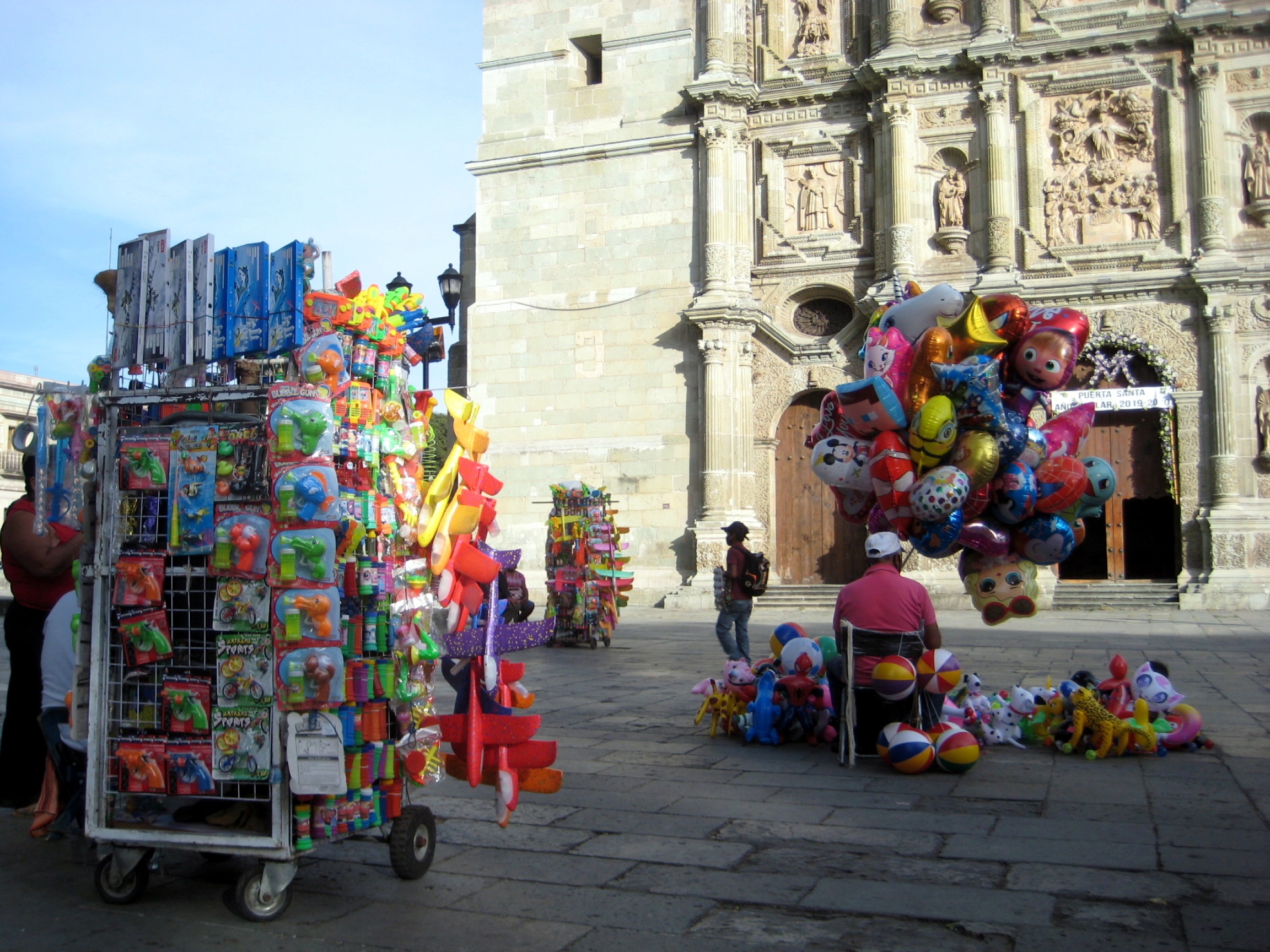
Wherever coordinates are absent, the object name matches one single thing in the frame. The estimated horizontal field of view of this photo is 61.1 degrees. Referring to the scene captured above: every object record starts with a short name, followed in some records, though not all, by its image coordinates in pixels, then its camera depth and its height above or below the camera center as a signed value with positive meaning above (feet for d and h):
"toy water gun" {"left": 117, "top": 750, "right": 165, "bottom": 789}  14.46 -3.11
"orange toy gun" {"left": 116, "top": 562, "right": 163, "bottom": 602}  14.52 -0.59
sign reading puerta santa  67.56 +8.33
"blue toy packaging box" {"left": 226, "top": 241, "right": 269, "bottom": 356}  14.87 +3.30
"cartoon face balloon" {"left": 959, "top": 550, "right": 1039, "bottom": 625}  24.63 -1.28
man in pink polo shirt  23.34 -1.97
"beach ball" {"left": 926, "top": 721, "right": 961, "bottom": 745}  22.94 -4.24
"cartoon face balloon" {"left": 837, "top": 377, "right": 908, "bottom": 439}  24.54 +2.89
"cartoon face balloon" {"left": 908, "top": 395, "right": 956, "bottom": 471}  23.72 +2.26
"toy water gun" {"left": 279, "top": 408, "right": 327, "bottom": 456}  13.69 +1.39
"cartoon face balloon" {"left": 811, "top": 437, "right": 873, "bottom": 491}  25.99 +1.71
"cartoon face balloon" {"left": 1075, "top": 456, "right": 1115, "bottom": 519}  25.14 +1.00
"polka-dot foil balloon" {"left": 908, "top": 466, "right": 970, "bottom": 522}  23.11 +0.82
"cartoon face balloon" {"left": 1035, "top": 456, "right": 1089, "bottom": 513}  24.54 +1.06
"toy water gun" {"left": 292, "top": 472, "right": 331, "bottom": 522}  13.60 +0.53
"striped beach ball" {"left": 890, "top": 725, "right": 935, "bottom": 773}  22.48 -4.61
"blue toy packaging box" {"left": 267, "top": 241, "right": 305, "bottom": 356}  14.67 +3.27
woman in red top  17.44 -1.39
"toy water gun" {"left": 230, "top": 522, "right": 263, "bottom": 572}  13.98 -0.09
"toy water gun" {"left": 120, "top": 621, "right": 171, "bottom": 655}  14.52 -1.37
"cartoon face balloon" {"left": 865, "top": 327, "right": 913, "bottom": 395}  25.12 +4.14
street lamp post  16.70 +3.03
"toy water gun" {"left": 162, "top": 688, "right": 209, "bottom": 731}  14.37 -2.29
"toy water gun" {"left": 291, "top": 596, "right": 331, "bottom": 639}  13.74 -0.96
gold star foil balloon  24.84 +4.52
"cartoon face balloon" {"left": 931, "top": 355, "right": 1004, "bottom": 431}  23.85 +3.13
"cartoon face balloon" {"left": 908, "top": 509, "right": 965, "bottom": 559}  23.70 -0.08
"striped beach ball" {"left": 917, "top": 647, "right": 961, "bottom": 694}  23.36 -3.10
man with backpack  36.32 -1.87
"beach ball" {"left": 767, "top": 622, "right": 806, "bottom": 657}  26.99 -2.57
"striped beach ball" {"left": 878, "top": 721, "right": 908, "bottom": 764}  23.08 -4.44
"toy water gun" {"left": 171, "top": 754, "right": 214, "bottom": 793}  14.26 -3.12
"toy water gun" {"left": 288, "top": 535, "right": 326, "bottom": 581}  13.73 -0.22
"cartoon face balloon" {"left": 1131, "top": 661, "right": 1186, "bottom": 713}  24.61 -3.69
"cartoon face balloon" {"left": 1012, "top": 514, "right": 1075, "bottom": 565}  24.49 -0.19
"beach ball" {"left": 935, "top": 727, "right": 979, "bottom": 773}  22.33 -4.55
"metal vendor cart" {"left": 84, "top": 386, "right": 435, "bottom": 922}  14.25 -2.27
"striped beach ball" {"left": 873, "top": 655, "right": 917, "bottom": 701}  22.65 -3.07
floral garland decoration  67.62 +10.69
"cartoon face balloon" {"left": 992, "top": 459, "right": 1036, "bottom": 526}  24.27 +0.88
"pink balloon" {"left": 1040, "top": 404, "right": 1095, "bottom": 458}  25.26 +2.40
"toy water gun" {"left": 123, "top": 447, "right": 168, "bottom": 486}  14.65 +0.98
